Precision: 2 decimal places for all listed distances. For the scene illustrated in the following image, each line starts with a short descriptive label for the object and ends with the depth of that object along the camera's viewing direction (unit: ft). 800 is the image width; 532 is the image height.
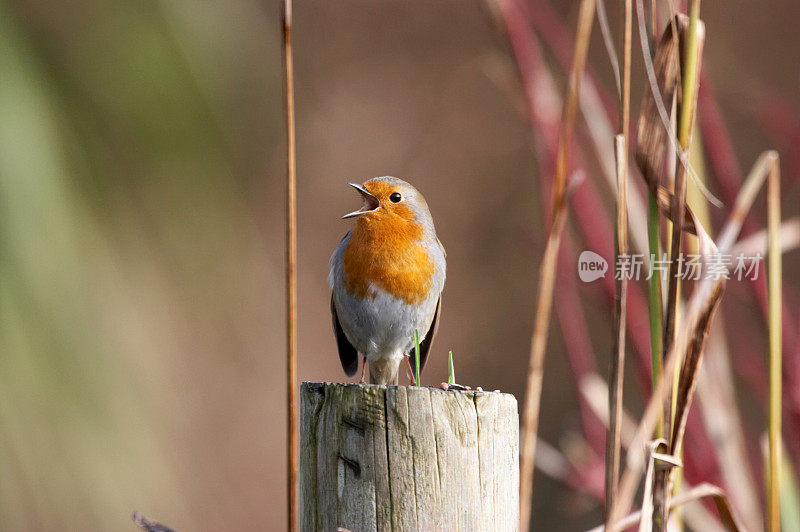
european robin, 25.24
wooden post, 24.49
